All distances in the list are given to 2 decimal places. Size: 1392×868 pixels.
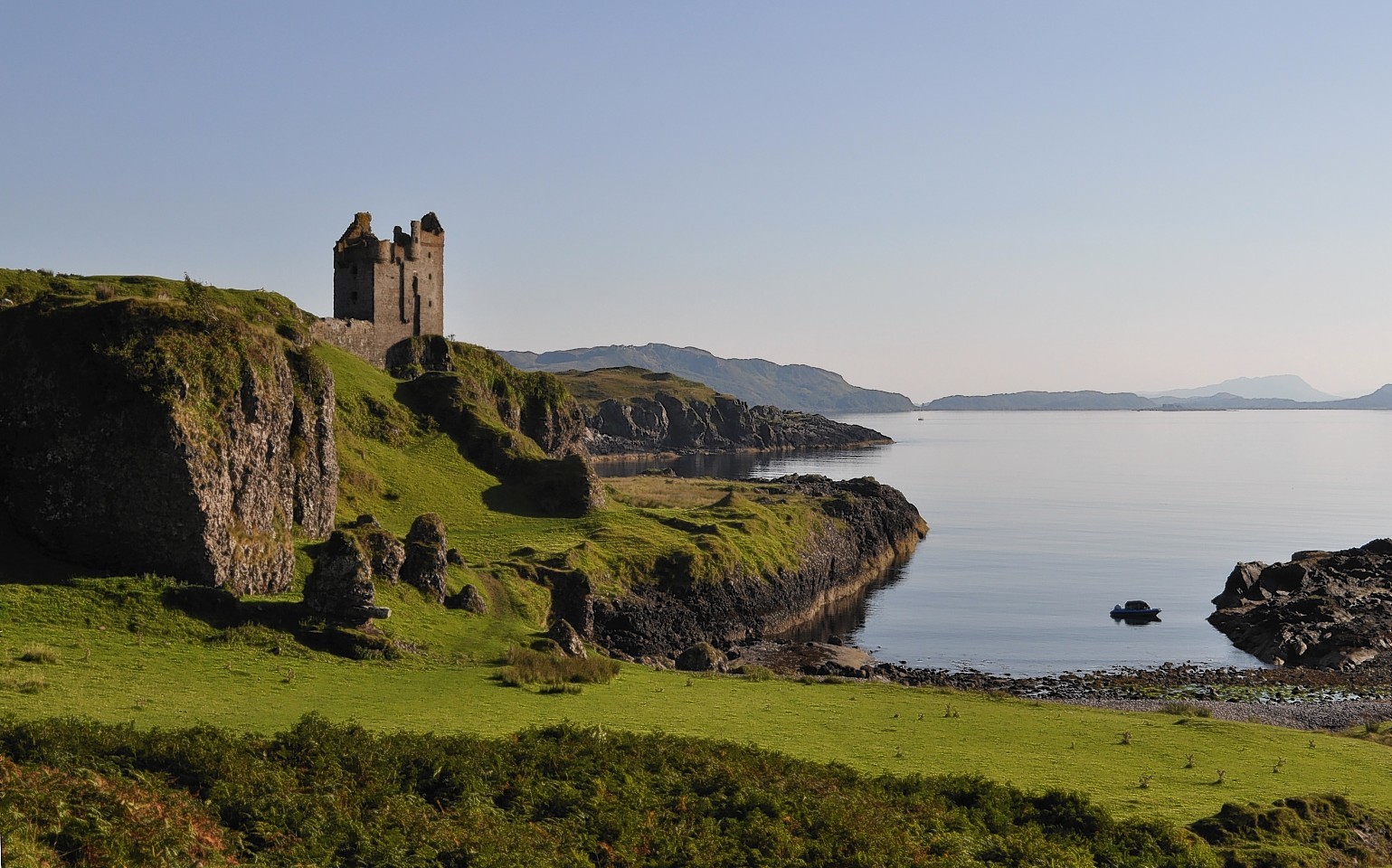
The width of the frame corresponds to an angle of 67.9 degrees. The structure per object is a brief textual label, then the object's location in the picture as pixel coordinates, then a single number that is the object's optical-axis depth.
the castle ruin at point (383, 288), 103.69
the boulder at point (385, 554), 51.09
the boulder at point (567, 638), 52.50
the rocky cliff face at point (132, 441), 43.00
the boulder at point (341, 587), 44.59
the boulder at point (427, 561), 53.03
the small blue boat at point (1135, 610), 95.94
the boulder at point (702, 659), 63.28
